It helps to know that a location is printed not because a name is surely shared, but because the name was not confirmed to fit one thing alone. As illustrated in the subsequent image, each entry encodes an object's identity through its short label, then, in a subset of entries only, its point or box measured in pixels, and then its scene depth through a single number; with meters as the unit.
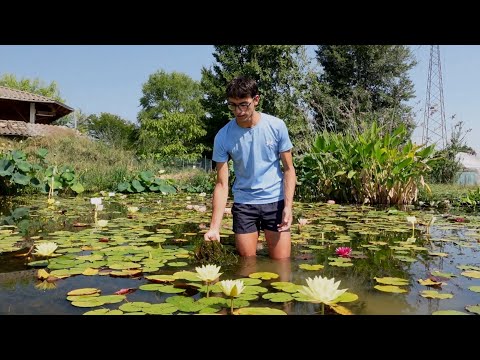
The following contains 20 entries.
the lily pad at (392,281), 2.38
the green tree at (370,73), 24.55
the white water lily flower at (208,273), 2.06
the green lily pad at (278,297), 2.09
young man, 3.04
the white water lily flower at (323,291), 1.71
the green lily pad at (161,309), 1.87
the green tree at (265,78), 24.69
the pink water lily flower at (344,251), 3.05
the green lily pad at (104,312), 1.88
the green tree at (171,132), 32.47
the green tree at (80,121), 44.22
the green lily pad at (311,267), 2.73
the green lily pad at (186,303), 1.93
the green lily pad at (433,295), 2.14
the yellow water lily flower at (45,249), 2.77
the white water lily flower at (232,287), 1.81
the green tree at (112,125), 40.16
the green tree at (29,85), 43.88
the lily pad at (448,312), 1.91
